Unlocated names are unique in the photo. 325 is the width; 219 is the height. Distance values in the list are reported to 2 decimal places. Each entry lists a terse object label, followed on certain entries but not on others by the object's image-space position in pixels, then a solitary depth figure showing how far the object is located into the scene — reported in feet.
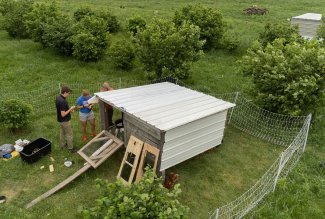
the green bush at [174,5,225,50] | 55.67
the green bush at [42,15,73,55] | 52.03
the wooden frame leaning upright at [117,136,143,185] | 26.71
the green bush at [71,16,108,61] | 49.78
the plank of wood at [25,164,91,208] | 25.53
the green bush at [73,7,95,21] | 63.37
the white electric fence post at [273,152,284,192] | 26.60
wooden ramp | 27.35
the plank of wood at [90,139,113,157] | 29.59
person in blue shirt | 31.91
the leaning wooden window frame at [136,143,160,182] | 26.04
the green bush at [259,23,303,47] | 49.52
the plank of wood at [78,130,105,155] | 30.16
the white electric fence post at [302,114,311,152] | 32.87
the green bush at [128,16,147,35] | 58.75
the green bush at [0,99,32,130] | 32.99
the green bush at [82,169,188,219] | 15.79
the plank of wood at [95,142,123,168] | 28.60
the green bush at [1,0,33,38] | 59.67
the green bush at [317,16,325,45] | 44.47
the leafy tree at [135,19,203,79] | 41.34
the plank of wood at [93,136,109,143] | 31.11
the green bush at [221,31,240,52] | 56.13
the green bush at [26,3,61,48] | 53.72
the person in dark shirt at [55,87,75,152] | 29.64
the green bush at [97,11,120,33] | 63.56
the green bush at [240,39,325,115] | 33.35
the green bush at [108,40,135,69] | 49.03
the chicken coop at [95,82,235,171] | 26.35
